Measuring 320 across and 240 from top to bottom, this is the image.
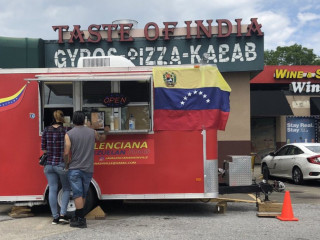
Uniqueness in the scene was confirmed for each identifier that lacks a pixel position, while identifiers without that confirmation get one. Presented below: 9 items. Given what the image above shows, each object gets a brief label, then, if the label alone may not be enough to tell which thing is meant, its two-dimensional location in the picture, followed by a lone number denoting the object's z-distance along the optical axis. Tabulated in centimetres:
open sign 689
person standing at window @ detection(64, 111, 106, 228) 606
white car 1162
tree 5791
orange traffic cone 667
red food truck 684
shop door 2108
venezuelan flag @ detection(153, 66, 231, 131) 693
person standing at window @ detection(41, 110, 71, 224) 630
